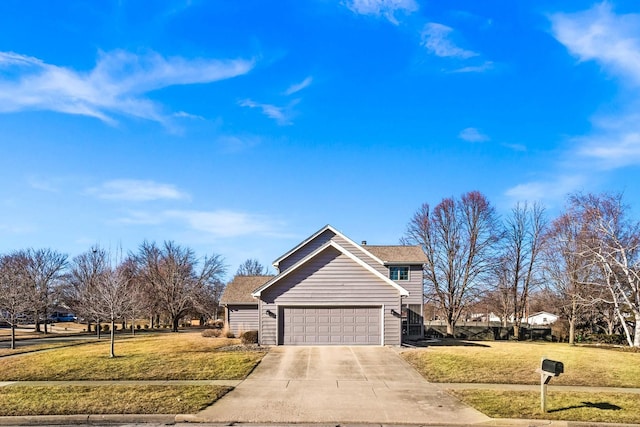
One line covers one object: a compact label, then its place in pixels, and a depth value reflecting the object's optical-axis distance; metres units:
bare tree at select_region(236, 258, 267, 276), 103.74
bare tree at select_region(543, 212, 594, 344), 38.91
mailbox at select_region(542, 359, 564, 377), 11.17
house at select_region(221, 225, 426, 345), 25.48
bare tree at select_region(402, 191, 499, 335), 46.97
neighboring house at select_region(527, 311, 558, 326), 88.31
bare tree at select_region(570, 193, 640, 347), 31.94
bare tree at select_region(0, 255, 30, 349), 28.14
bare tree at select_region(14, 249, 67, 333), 49.19
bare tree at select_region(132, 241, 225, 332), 55.91
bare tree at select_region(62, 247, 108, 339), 50.62
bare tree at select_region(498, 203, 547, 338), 48.81
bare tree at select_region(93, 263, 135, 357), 22.65
